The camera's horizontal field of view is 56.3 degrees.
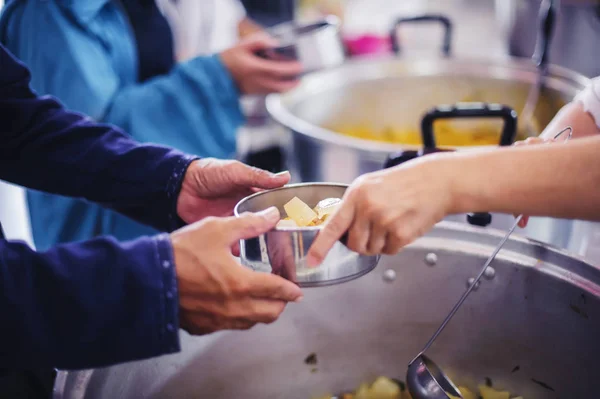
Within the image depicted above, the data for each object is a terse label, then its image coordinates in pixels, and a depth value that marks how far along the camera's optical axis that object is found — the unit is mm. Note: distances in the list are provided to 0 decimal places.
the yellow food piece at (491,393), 833
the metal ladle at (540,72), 1386
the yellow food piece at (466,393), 845
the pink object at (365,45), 2151
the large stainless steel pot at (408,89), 1514
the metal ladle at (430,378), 713
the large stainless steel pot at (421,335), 753
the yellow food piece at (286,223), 602
